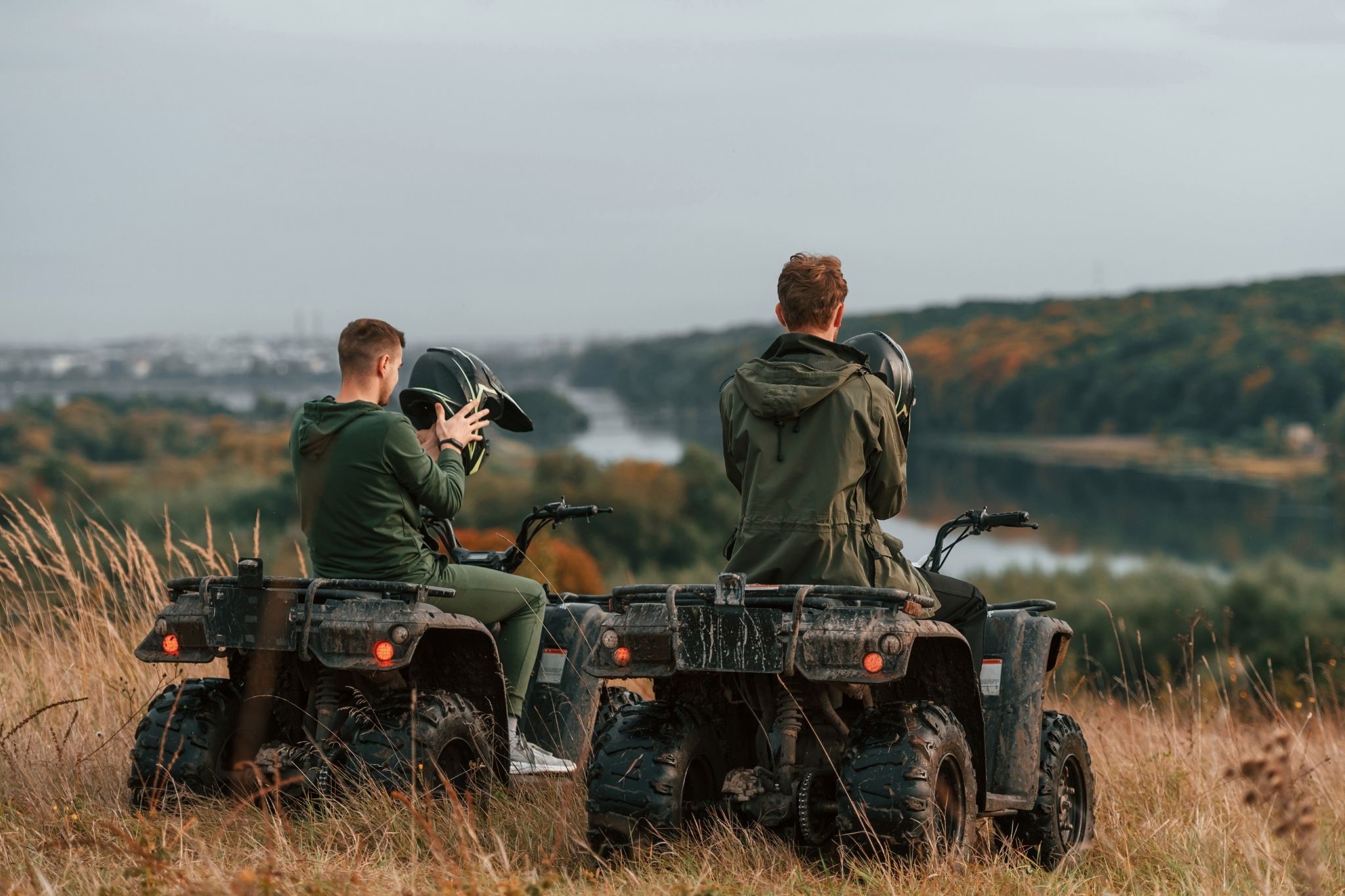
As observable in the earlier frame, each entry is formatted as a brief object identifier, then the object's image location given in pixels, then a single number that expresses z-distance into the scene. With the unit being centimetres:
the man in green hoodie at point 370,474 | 935
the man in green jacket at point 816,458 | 841
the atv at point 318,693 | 897
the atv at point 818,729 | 786
